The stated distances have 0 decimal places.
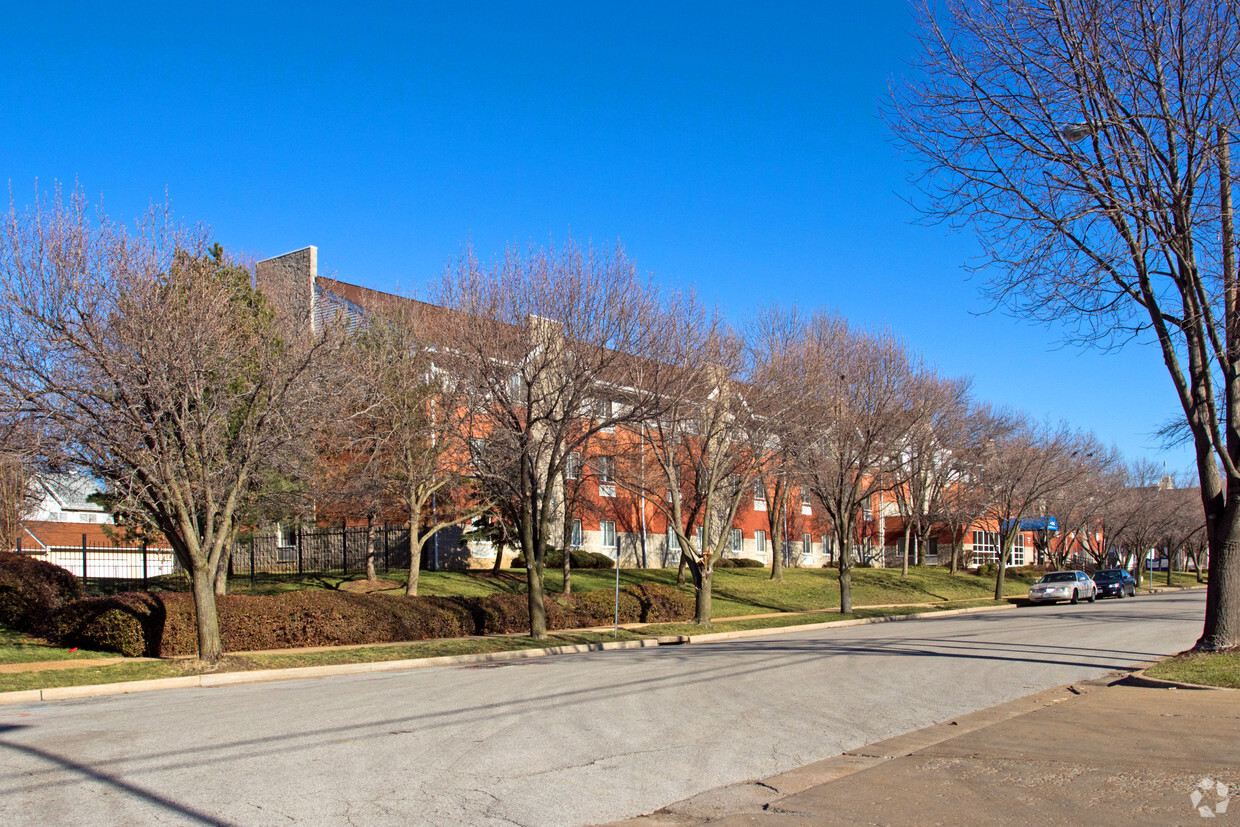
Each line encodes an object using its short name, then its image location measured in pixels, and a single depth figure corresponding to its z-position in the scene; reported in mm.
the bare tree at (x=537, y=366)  20734
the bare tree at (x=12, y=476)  14547
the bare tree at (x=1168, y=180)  13344
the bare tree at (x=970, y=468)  47500
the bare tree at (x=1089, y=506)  53719
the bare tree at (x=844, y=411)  28109
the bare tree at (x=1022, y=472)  42500
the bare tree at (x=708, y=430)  24656
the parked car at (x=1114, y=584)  47969
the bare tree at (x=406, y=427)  25000
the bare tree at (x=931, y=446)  36359
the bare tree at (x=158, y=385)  14773
